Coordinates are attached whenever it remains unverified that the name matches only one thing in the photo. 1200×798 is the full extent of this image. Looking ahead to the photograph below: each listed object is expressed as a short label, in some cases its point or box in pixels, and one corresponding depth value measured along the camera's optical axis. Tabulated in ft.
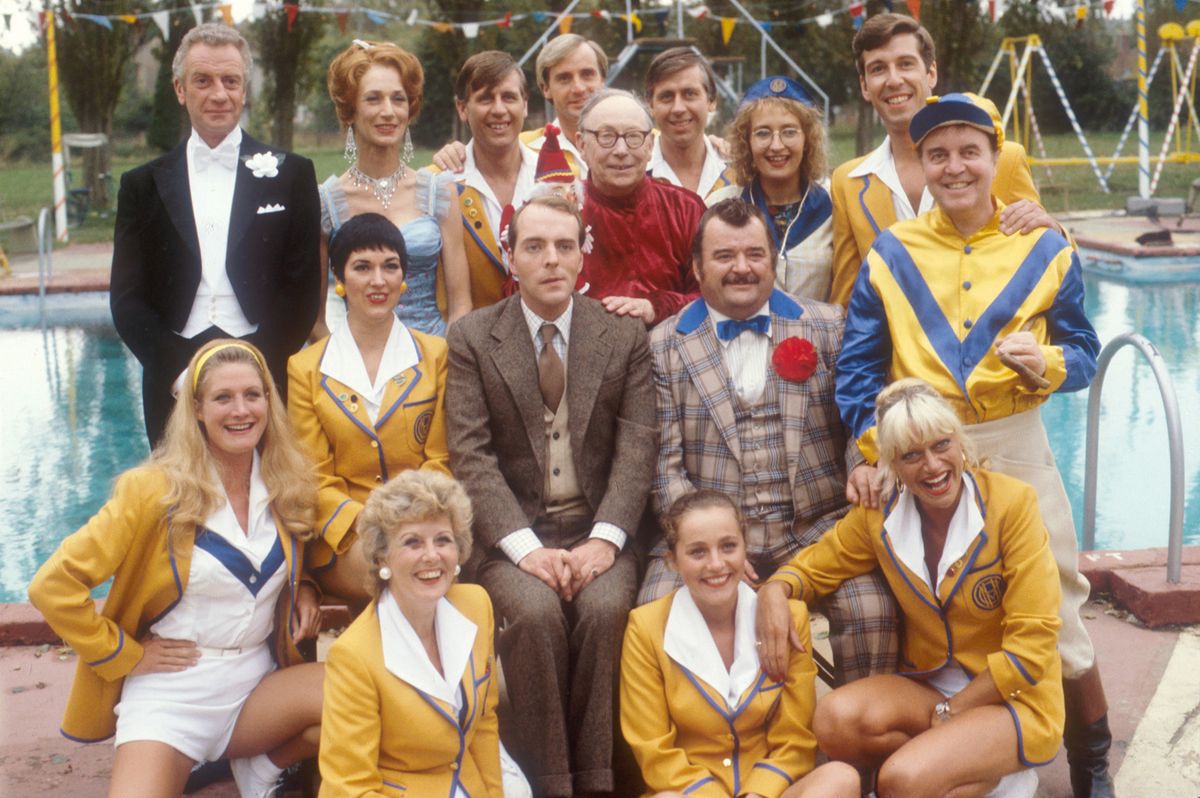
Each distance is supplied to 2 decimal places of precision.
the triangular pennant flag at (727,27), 57.22
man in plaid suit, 11.90
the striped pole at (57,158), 57.62
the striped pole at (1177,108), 60.70
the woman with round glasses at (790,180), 13.32
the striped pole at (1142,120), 59.00
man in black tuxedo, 12.66
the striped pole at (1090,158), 64.42
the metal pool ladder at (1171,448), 13.98
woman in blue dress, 13.66
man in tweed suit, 11.02
